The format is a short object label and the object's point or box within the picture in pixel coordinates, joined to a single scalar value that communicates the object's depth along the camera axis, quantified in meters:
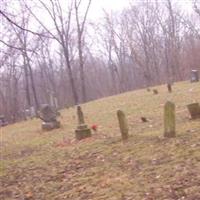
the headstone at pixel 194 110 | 10.34
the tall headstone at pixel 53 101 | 28.20
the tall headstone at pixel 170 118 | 8.74
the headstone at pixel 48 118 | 16.30
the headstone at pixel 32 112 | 29.46
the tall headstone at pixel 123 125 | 9.75
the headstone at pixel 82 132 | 11.72
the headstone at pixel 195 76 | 25.20
